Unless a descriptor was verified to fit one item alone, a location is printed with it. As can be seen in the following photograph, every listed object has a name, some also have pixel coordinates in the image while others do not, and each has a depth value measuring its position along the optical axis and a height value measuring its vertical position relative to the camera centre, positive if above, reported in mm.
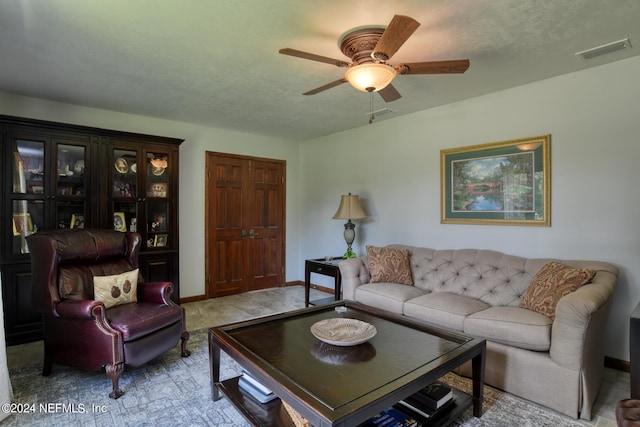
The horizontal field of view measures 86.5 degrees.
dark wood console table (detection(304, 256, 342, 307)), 3992 -695
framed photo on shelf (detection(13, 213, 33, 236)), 3260 -86
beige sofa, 2082 -772
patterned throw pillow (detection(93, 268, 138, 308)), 2721 -605
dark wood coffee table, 1436 -772
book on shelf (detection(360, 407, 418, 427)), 1726 -1063
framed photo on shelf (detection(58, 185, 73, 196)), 3473 +258
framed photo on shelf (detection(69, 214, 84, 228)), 3566 -63
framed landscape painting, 3160 +313
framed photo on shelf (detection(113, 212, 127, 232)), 3813 -79
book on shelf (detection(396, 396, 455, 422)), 1820 -1063
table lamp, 4363 +15
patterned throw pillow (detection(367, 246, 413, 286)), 3607 -558
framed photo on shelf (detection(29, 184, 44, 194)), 3344 +260
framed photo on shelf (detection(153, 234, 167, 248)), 4066 -313
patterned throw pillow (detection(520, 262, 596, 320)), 2400 -529
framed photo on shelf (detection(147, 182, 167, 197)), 4070 +310
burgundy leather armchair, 2379 -740
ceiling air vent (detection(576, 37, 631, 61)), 2426 +1214
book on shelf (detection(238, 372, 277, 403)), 1918 -1015
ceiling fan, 2010 +945
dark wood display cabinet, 3223 +242
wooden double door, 5008 -139
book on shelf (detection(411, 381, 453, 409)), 1878 -1029
